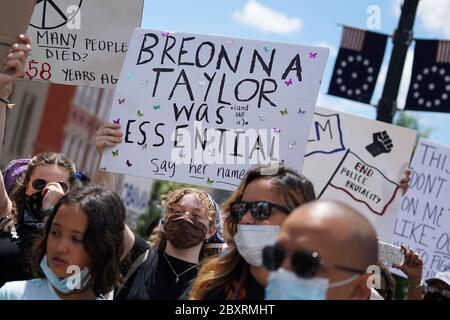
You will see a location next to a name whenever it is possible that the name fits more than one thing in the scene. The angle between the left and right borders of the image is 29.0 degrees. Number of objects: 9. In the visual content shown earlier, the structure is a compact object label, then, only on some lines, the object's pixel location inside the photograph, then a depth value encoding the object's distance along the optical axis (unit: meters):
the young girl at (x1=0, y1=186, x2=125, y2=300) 3.22
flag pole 7.73
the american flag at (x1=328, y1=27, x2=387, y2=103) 8.43
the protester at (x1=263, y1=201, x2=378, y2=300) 2.44
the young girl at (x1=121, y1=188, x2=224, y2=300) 4.08
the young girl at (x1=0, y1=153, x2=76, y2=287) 3.97
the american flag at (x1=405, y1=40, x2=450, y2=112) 8.09
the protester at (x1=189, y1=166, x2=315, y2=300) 3.16
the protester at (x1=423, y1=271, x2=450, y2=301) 4.59
